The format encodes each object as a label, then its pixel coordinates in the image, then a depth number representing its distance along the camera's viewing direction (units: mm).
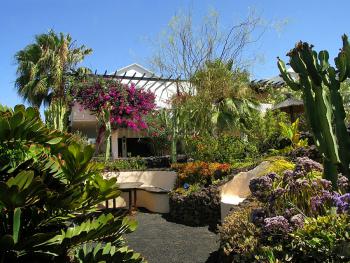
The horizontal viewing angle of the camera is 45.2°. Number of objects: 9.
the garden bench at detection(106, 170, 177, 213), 11641
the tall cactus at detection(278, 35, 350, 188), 5324
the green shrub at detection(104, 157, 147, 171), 13570
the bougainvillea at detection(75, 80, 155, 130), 18531
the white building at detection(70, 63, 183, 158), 20844
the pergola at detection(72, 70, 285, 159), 20016
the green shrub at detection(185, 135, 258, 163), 12156
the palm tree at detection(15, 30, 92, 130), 23578
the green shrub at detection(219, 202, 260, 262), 4500
